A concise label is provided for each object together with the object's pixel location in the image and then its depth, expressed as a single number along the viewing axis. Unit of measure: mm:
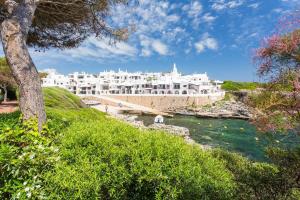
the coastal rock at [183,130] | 31375
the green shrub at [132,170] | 4109
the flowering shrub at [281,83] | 4469
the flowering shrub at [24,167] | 4086
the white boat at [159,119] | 45794
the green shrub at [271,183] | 5461
